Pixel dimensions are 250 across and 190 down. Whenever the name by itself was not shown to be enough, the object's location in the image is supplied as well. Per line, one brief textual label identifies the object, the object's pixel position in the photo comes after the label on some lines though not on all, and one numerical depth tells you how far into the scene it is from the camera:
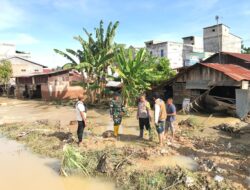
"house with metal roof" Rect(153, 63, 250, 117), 9.79
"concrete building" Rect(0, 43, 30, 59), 31.76
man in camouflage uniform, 7.01
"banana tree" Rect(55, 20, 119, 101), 14.34
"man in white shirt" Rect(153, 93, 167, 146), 6.08
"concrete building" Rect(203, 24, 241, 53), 26.65
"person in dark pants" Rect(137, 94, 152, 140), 6.57
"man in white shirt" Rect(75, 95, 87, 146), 6.29
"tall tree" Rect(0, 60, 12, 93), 22.36
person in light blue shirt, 6.69
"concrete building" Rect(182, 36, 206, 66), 24.60
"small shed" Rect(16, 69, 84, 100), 19.06
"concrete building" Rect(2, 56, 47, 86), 26.79
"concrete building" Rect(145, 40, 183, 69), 26.73
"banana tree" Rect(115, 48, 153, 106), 11.63
